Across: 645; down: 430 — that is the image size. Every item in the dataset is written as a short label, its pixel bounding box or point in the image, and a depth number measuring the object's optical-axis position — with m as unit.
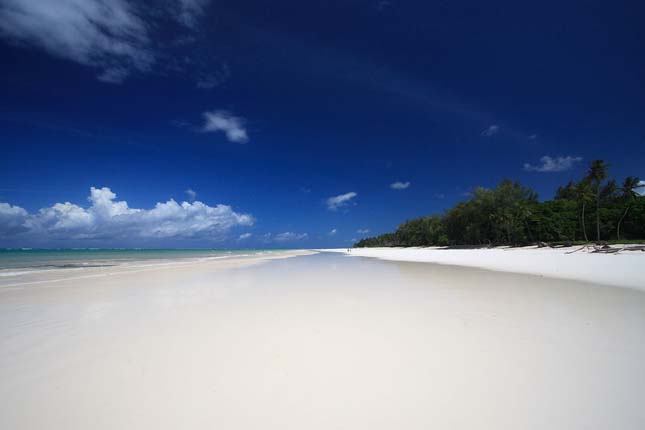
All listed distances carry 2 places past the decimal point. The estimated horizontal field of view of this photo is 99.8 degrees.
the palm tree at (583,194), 39.88
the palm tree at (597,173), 41.00
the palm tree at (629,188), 42.33
